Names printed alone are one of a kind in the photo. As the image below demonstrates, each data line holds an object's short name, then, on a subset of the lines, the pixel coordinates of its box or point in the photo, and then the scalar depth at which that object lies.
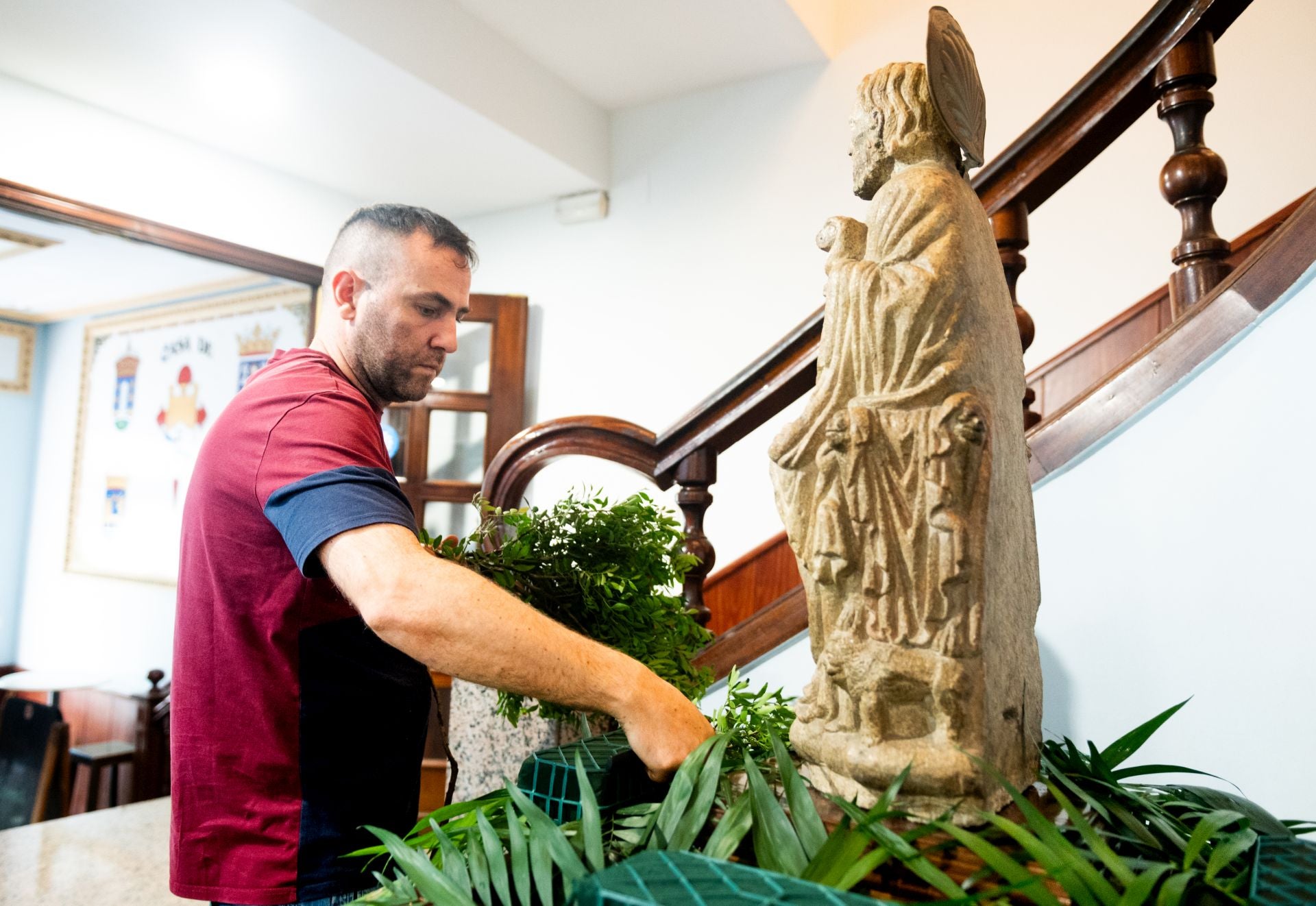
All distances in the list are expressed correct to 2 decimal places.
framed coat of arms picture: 4.22
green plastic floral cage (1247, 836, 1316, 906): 0.85
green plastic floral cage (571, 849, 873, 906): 0.79
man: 1.11
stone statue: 1.18
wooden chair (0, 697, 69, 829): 3.59
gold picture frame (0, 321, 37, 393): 3.76
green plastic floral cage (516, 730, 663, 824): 1.21
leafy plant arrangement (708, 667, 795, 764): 1.36
